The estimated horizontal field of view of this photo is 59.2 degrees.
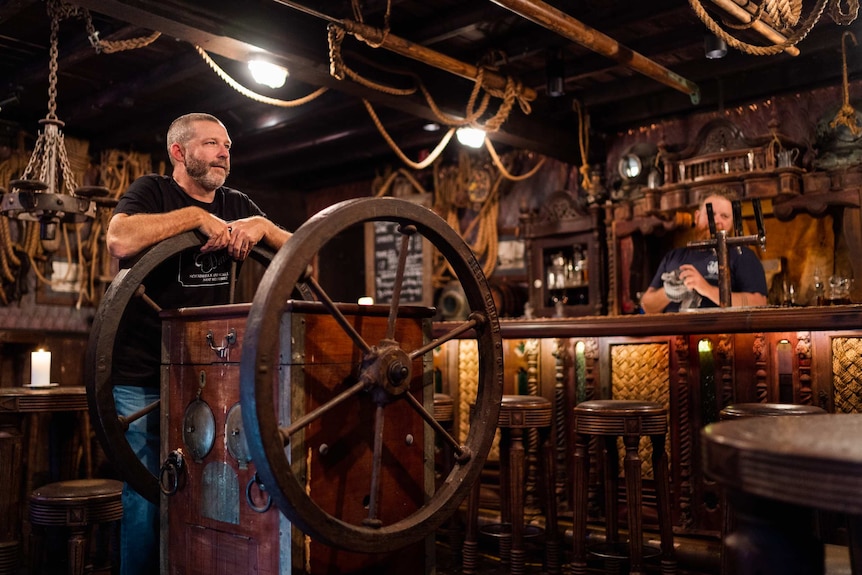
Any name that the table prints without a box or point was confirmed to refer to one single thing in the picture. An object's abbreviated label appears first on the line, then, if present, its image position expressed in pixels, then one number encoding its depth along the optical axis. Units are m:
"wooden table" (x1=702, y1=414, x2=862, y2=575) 1.11
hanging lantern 3.85
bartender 4.46
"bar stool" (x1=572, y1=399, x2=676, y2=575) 3.17
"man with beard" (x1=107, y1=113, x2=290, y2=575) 2.22
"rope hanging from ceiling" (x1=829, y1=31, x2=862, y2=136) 5.21
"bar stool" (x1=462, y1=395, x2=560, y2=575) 3.51
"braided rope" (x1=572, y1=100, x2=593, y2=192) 6.56
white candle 3.76
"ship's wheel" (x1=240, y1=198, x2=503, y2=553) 1.54
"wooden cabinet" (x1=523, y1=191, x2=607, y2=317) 6.52
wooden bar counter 3.39
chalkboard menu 7.86
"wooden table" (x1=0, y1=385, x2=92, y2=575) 3.55
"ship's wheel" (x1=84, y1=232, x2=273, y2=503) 2.12
